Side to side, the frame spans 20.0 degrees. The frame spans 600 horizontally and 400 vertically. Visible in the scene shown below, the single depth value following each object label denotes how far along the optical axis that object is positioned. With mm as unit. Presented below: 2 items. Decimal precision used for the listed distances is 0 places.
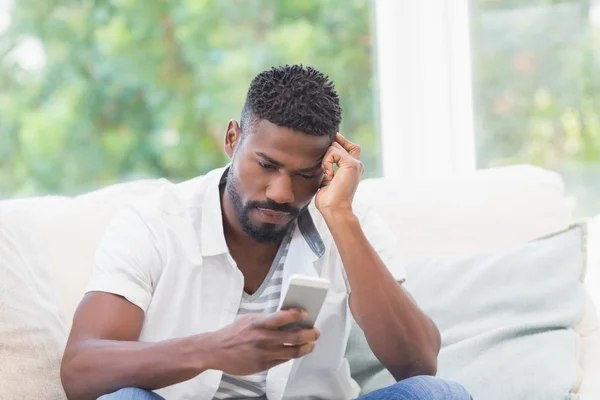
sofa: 2714
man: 2656
